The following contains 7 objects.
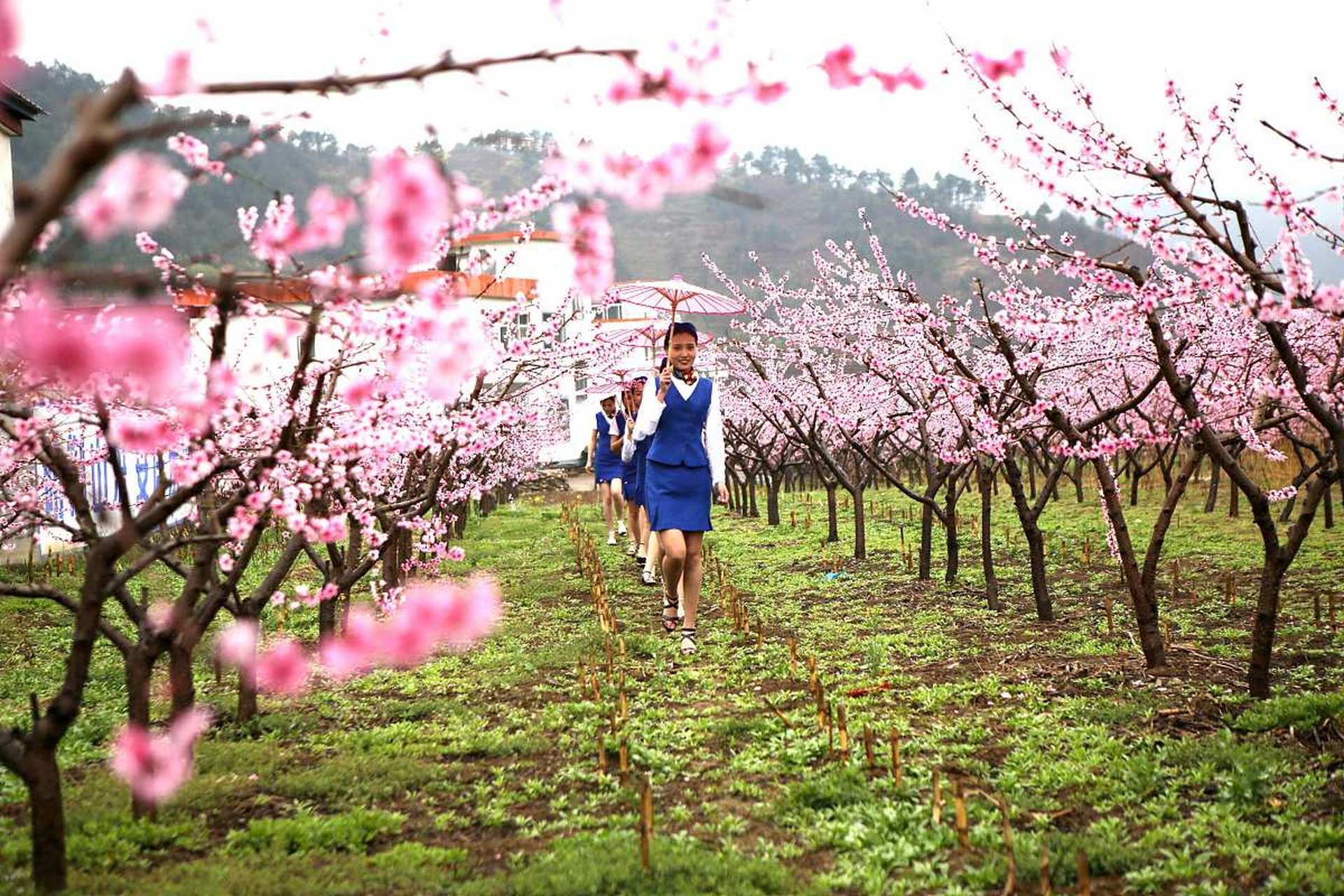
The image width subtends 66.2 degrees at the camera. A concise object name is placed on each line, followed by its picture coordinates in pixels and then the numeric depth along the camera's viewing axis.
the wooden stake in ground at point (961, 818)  3.56
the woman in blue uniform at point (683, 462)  7.25
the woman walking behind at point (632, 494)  11.57
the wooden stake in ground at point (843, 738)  4.43
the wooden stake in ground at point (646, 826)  3.34
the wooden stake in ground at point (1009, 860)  3.11
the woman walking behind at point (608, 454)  12.01
